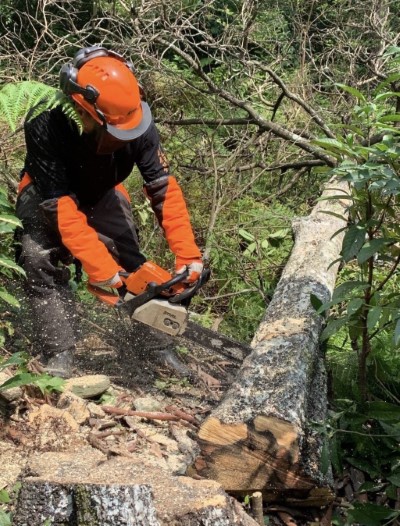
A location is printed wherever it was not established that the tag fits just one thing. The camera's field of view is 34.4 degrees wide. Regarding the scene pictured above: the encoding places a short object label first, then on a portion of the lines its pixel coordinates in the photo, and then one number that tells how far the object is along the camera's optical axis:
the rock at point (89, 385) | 3.28
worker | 3.27
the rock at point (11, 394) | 2.76
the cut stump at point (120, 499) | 2.01
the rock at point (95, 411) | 3.15
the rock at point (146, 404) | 3.34
